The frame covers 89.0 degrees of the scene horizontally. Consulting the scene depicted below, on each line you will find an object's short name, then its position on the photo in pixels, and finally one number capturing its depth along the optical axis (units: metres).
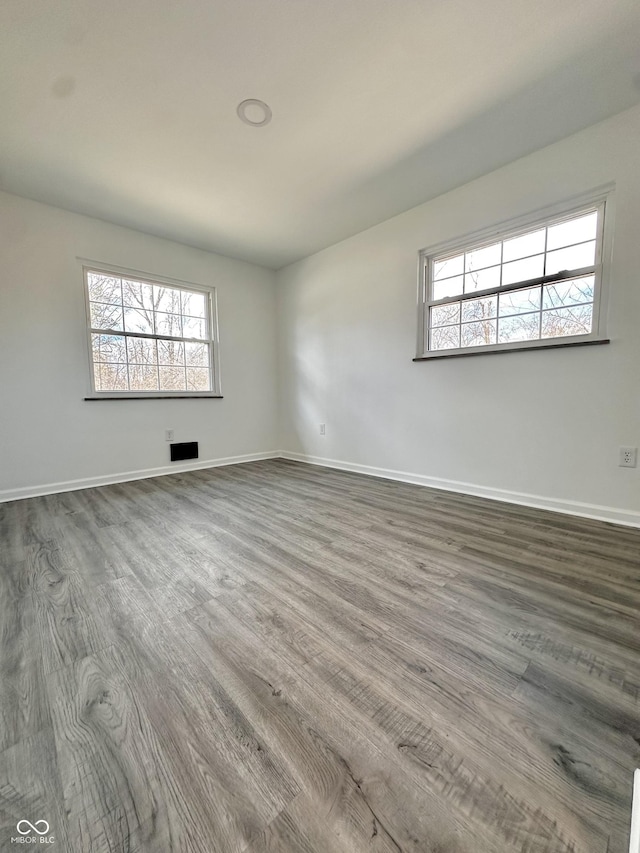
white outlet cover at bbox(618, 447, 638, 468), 2.13
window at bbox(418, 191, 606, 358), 2.28
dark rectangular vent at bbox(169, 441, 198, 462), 3.86
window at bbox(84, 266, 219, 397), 3.35
